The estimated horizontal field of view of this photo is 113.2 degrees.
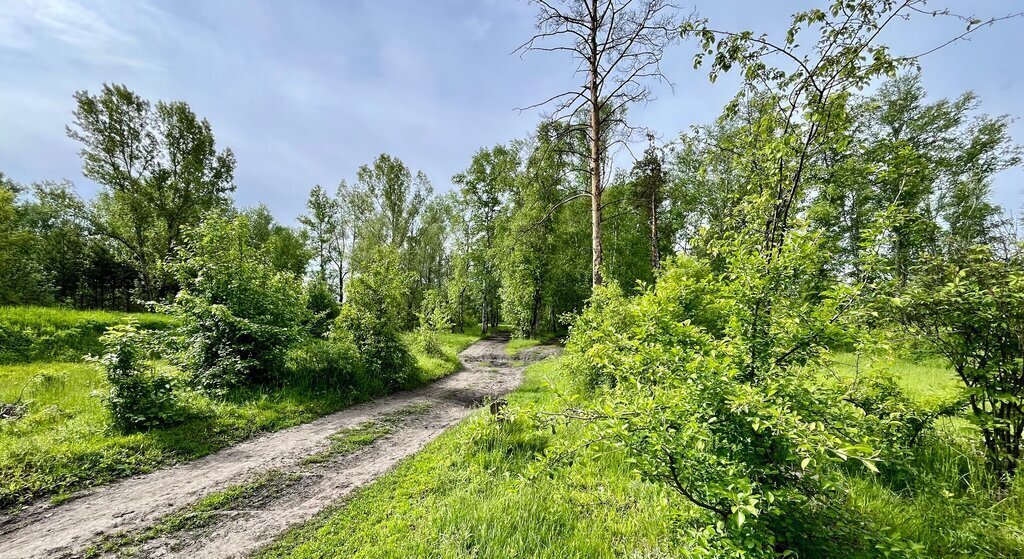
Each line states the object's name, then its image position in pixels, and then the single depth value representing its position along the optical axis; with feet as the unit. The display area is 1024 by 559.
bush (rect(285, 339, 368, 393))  29.60
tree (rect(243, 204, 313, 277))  125.59
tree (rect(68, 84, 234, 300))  66.03
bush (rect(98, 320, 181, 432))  18.98
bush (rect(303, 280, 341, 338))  66.44
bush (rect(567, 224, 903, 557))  7.68
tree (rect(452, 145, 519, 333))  99.55
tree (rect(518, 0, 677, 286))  29.76
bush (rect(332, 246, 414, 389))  34.35
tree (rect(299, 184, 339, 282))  121.80
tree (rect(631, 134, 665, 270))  68.49
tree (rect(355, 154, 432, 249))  97.09
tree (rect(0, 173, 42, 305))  62.85
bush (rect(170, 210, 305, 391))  26.24
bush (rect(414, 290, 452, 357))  51.93
